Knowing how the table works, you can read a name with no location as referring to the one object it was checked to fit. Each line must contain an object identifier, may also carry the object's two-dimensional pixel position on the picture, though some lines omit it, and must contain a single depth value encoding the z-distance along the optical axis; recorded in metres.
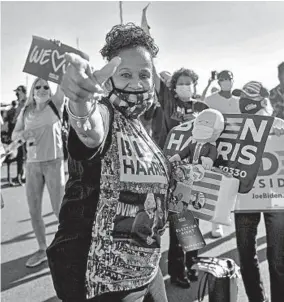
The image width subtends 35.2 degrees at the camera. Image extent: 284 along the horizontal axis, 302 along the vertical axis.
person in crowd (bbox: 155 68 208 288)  3.52
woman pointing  1.45
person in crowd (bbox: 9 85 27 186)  8.09
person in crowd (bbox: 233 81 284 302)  2.69
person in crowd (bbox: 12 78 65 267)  4.11
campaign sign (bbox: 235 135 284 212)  2.60
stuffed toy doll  2.17
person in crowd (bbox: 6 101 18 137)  9.66
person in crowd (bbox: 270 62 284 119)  3.35
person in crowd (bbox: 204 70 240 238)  3.89
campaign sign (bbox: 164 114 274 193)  2.09
